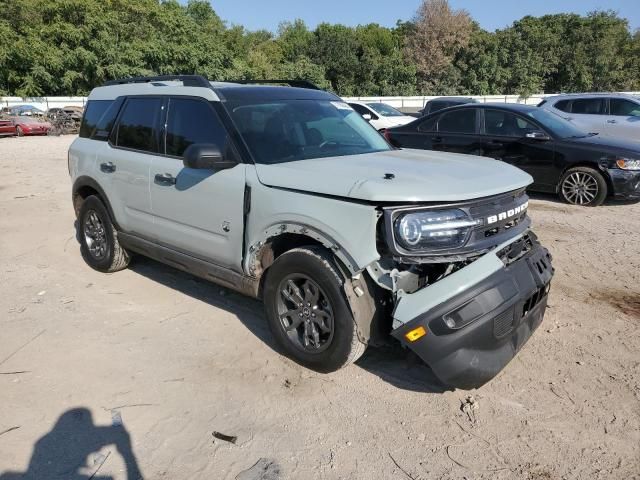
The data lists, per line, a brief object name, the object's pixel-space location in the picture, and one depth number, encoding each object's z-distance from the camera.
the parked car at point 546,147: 8.02
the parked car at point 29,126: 26.16
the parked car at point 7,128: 25.42
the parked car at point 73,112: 28.90
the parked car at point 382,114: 15.41
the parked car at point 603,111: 12.30
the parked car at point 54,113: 28.50
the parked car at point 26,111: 31.88
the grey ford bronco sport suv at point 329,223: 3.00
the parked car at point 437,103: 16.19
